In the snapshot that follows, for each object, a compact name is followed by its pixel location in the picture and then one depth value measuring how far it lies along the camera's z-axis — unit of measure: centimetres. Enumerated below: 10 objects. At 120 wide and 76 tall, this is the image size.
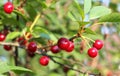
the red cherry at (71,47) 60
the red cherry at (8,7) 62
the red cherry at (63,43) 59
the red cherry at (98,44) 61
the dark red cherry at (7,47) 70
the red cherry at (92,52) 60
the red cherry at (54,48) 66
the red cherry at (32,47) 64
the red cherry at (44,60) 67
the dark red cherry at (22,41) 67
